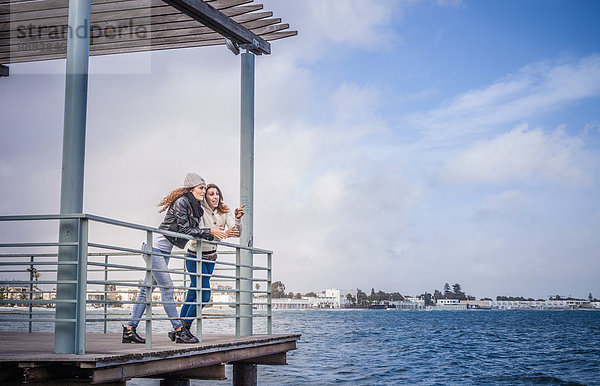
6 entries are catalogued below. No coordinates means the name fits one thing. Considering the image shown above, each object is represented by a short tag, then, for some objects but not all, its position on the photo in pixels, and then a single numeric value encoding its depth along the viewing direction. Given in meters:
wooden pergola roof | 9.45
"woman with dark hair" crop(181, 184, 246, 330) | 7.99
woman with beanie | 7.45
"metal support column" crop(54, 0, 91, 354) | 5.99
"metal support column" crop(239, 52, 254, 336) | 9.85
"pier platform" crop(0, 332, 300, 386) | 5.48
